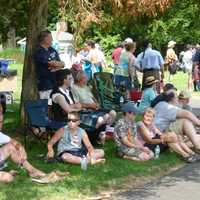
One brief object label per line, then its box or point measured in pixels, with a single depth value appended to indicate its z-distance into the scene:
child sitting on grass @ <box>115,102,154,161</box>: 9.39
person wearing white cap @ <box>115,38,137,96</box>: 16.31
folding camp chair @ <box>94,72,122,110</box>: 12.81
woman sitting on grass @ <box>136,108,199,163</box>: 9.71
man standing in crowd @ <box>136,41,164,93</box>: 17.38
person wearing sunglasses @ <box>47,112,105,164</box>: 8.68
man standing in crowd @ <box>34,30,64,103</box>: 10.48
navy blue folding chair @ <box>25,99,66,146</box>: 9.62
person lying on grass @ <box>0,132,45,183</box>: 7.87
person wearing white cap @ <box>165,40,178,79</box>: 26.57
